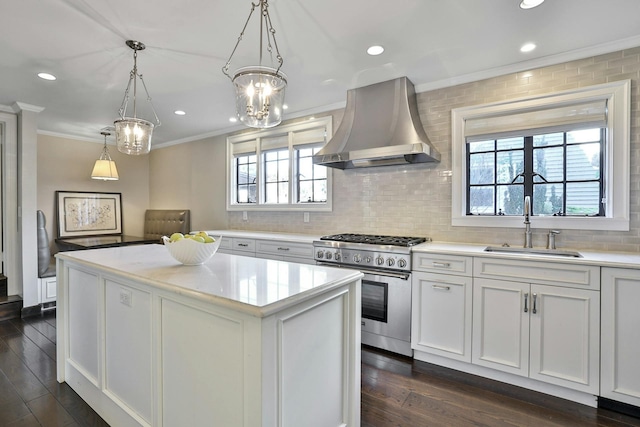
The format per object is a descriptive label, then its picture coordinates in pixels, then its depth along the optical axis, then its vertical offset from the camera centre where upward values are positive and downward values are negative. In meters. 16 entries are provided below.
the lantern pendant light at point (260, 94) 1.70 +0.65
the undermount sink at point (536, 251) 2.41 -0.31
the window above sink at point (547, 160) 2.43 +0.45
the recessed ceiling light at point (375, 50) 2.45 +1.25
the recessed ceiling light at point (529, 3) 1.90 +1.25
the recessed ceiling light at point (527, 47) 2.42 +1.25
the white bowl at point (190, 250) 1.77 -0.23
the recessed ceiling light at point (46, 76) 2.94 +1.25
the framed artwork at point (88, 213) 5.16 -0.06
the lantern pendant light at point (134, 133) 2.34 +0.57
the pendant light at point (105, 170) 4.99 +0.62
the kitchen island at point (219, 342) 1.21 -0.59
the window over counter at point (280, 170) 4.03 +0.57
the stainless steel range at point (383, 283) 2.73 -0.64
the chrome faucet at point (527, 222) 2.67 -0.09
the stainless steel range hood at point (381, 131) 2.89 +0.77
